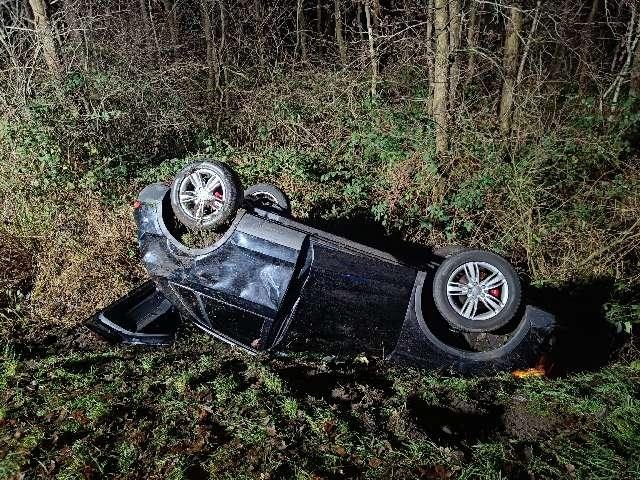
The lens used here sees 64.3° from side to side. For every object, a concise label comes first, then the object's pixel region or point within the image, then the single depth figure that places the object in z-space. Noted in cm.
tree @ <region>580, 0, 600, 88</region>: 849
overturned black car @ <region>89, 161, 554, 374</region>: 407
